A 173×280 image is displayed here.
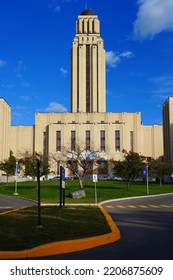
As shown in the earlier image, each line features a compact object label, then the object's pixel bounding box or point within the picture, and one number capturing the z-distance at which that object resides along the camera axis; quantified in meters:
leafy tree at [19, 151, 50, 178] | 34.07
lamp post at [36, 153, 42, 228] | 8.02
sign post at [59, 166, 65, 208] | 13.30
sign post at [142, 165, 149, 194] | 30.39
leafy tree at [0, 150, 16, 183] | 44.42
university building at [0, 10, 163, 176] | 73.80
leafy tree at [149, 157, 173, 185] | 49.84
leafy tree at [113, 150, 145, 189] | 32.37
